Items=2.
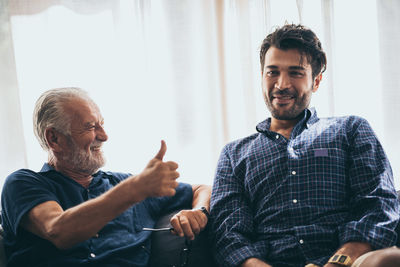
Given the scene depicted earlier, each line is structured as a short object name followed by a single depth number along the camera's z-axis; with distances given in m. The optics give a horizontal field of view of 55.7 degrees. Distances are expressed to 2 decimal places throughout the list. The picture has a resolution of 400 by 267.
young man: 1.42
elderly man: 1.27
